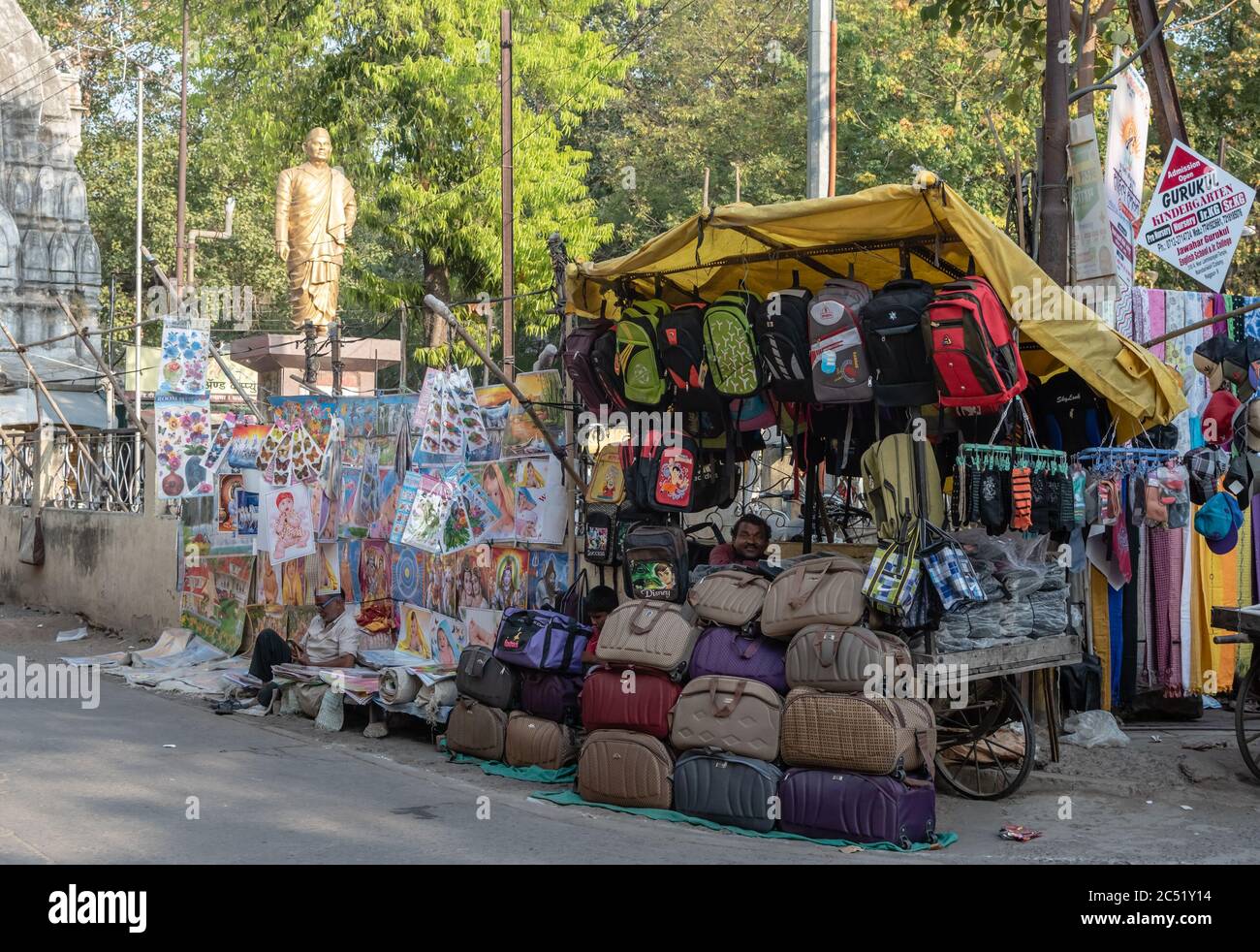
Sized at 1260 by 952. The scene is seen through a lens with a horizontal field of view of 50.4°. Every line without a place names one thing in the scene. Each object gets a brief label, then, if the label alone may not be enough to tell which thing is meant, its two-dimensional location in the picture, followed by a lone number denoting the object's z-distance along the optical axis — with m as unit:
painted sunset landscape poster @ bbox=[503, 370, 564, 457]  10.36
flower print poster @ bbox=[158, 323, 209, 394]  13.81
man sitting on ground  12.11
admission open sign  10.34
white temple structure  31.62
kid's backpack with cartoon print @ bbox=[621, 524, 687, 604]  8.91
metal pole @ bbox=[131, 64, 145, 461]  28.61
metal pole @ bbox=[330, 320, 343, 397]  13.48
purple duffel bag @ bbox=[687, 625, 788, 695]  7.81
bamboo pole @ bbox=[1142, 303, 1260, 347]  8.41
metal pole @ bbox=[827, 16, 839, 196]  12.95
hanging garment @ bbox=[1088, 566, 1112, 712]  9.62
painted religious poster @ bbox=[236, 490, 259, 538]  14.49
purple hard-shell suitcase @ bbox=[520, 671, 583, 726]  8.98
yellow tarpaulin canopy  7.66
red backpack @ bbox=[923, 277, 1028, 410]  7.43
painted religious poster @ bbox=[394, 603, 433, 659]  11.77
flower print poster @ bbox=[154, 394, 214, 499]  13.92
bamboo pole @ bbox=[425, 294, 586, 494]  9.97
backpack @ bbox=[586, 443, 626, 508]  9.66
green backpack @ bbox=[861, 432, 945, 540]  7.96
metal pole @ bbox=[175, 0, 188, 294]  23.62
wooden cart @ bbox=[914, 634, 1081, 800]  8.07
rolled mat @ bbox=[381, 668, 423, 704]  10.45
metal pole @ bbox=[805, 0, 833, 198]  12.86
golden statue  17.73
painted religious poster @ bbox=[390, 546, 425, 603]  11.90
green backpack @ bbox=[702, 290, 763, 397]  8.75
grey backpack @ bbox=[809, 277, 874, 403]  8.20
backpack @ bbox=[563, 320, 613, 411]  9.55
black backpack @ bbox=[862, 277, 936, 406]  7.84
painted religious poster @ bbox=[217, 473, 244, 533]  14.64
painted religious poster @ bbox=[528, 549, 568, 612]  10.20
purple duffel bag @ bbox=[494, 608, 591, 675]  8.95
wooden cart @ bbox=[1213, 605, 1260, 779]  8.18
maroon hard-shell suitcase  8.05
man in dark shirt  9.05
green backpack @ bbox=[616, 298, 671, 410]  9.28
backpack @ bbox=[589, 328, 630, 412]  9.49
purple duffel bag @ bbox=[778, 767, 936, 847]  7.20
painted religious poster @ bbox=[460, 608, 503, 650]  10.84
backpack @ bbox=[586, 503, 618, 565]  9.58
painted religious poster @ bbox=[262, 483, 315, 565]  12.93
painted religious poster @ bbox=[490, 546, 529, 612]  10.56
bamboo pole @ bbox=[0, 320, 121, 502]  18.36
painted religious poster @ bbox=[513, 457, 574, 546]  10.24
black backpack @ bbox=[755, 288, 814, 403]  8.50
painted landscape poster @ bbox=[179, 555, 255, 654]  14.59
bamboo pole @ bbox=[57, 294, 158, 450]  16.53
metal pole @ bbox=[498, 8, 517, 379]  17.04
